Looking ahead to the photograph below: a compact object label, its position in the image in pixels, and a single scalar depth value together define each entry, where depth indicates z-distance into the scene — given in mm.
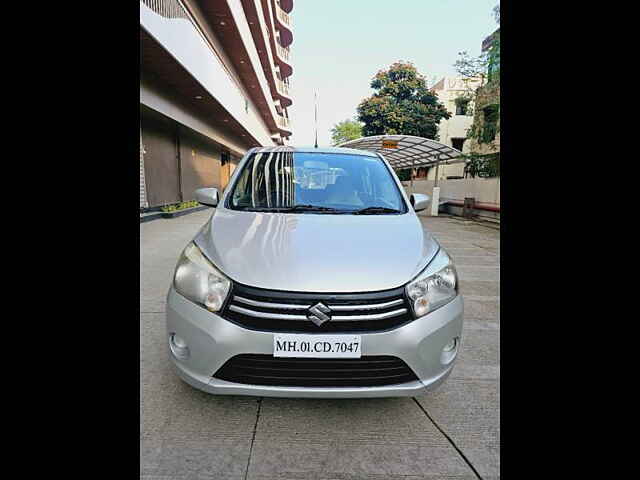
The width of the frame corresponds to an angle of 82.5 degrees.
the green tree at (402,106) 25375
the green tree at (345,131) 58147
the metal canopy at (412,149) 11125
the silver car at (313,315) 1606
